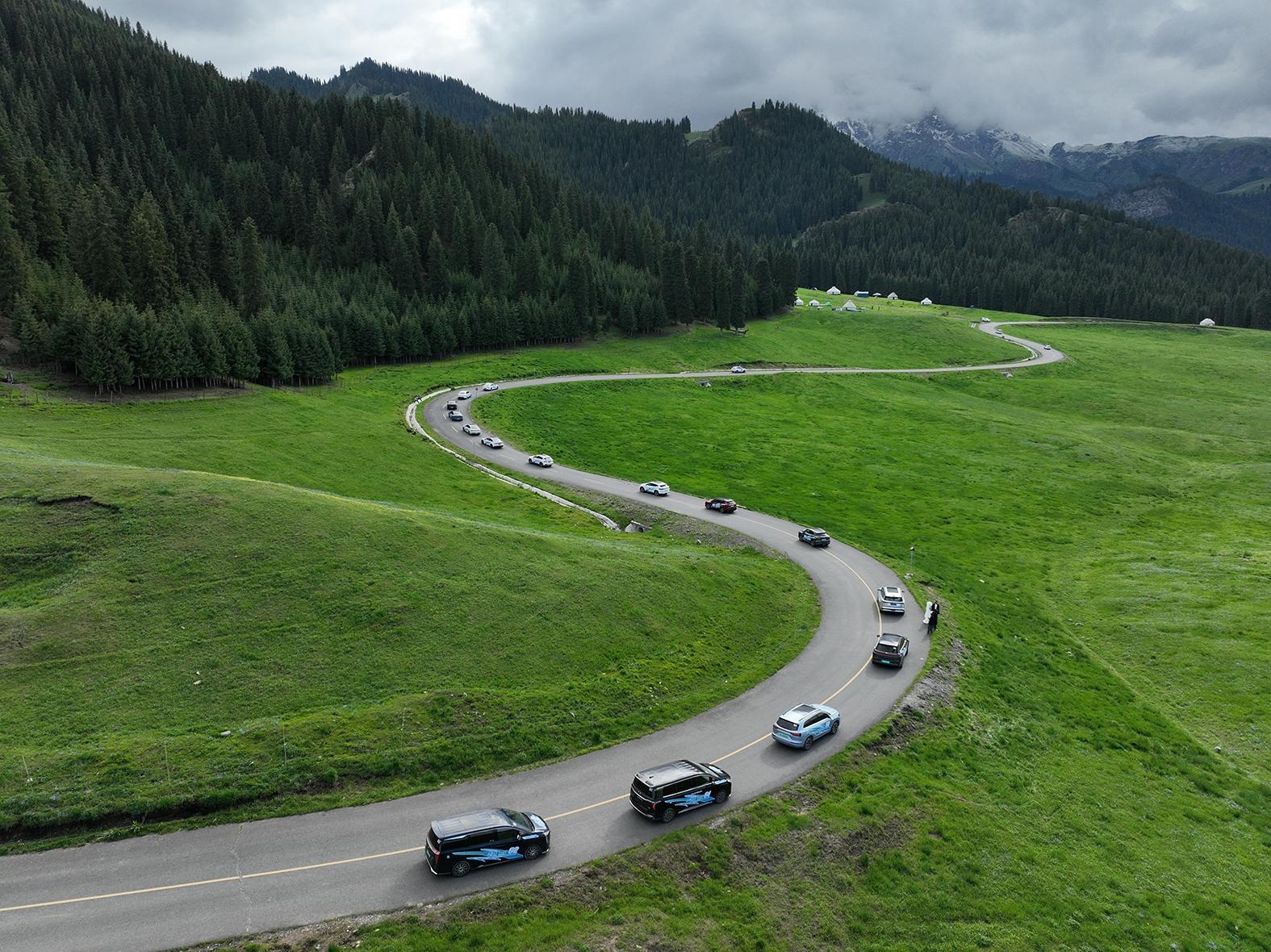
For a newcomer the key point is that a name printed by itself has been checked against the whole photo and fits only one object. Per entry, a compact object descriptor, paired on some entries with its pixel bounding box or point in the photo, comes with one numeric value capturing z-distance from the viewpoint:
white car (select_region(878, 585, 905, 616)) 46.41
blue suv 30.50
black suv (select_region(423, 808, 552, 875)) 21.67
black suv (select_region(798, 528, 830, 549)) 59.59
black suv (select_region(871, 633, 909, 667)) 38.88
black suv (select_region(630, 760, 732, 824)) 24.98
